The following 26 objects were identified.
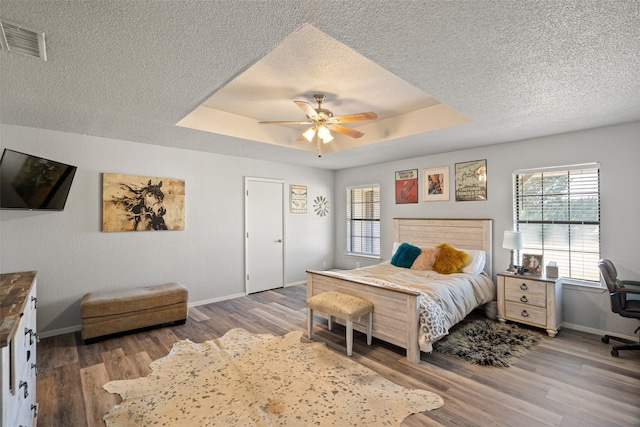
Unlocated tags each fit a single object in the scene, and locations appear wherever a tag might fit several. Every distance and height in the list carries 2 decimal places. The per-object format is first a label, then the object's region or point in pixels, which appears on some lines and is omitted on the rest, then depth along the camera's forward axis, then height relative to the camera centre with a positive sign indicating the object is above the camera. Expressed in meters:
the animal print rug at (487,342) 2.84 -1.38
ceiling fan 2.93 +1.01
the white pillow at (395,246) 5.06 -0.55
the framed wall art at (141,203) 3.84 +0.16
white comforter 2.82 -0.88
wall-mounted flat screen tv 2.93 +0.35
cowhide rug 2.02 -1.41
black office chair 2.74 -0.83
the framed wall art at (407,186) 5.15 +0.51
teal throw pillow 4.41 -0.63
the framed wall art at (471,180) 4.34 +0.52
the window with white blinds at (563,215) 3.50 -0.01
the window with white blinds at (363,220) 5.90 -0.12
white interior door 5.19 -0.37
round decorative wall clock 6.29 +0.18
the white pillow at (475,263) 3.97 -0.67
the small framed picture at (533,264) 3.69 -0.64
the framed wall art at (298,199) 5.84 +0.32
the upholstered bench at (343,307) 2.91 -0.98
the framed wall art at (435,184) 4.75 +0.51
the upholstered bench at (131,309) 3.22 -1.12
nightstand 3.35 -1.03
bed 2.82 -0.85
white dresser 1.15 -0.67
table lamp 3.74 -0.35
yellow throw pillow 3.96 -0.64
